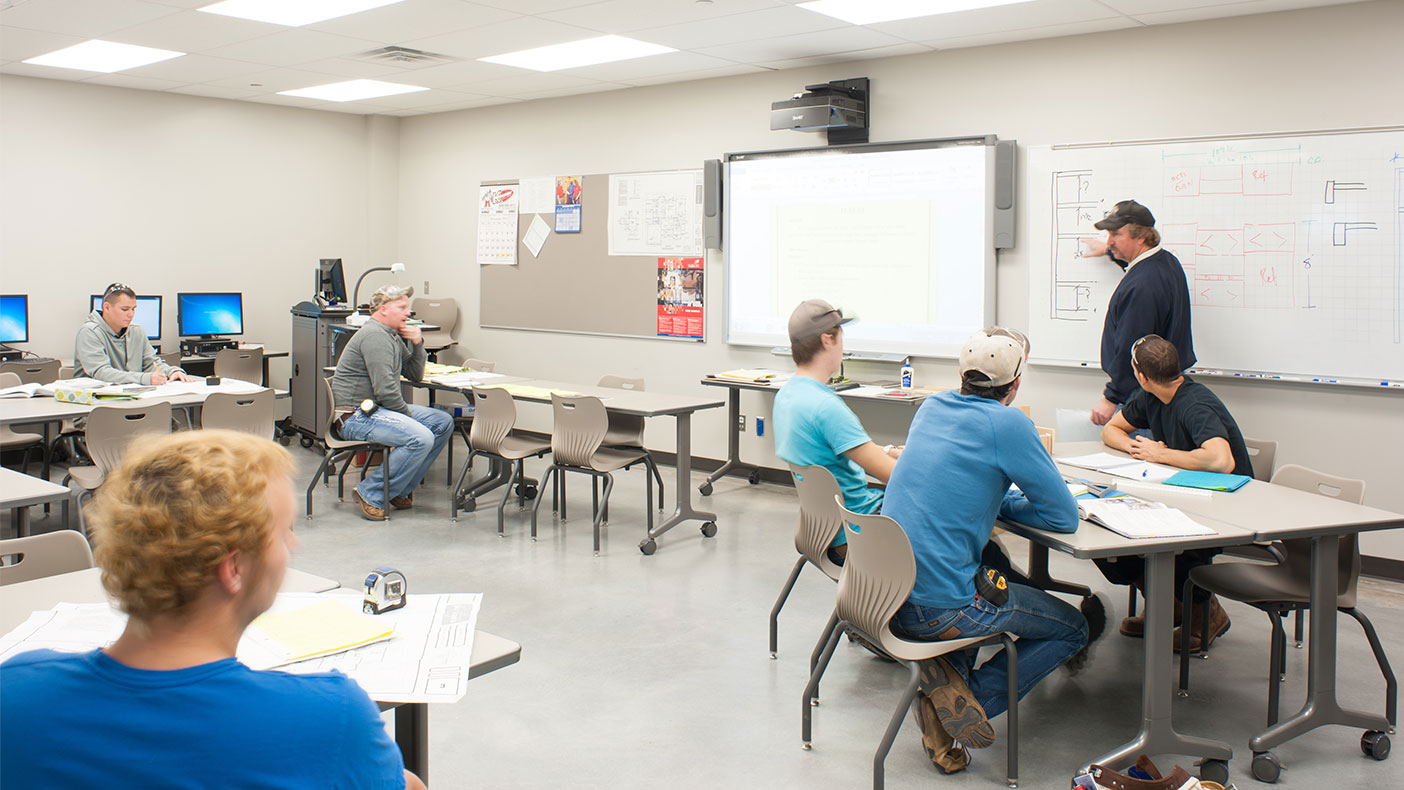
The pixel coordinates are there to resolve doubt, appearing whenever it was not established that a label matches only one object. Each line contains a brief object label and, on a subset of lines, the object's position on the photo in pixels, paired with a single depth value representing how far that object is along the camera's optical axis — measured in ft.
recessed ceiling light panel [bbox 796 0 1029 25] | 16.35
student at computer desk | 18.33
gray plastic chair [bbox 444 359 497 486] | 22.61
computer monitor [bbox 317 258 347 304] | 26.71
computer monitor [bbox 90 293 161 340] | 24.58
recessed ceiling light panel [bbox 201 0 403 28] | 17.03
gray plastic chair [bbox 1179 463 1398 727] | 10.24
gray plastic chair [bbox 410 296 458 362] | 29.19
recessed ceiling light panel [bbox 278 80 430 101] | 24.86
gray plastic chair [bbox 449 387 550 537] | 18.62
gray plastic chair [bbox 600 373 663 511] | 18.81
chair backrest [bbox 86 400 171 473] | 15.38
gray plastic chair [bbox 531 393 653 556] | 17.15
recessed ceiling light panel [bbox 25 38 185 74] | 20.67
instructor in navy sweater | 16.07
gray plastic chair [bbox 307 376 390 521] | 19.43
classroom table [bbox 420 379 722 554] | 17.69
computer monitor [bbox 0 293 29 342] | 22.75
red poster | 23.91
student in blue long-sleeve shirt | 8.97
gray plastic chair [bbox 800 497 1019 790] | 8.80
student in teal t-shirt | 10.99
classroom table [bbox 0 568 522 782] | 6.14
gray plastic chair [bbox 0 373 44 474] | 17.71
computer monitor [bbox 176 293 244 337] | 25.38
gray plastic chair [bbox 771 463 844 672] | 10.77
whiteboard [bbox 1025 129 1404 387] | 15.64
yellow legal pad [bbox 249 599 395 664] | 5.85
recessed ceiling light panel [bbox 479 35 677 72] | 19.76
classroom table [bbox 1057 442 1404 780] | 9.39
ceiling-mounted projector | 19.86
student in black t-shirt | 11.87
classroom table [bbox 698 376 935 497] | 20.61
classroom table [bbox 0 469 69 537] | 10.64
